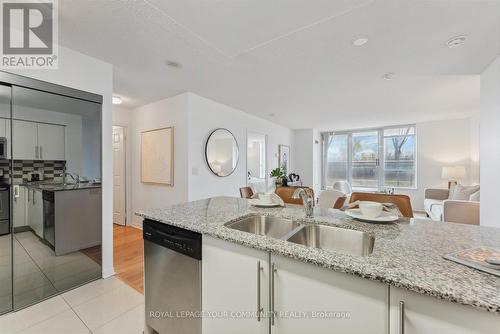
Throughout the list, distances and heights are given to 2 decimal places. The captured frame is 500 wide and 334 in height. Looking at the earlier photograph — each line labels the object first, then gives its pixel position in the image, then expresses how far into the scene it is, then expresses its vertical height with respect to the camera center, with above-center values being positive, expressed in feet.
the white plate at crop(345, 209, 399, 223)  4.17 -1.04
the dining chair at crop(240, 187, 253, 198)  12.22 -1.58
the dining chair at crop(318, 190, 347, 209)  12.14 -1.89
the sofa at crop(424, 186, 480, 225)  10.31 -2.30
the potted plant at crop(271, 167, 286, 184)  18.02 -0.86
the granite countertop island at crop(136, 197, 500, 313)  2.07 -1.15
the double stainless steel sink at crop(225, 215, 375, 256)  3.83 -1.37
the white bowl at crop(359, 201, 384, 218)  4.22 -0.88
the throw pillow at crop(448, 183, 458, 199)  14.80 -1.83
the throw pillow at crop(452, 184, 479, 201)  12.91 -1.66
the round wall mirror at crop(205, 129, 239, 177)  12.09 +0.75
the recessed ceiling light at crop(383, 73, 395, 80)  8.60 +3.62
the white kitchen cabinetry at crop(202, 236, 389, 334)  2.51 -1.80
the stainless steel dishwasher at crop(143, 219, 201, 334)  4.09 -2.34
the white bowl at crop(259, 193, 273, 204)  5.77 -0.90
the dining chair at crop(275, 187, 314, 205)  7.73 -1.08
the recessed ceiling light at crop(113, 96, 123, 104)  11.30 +3.44
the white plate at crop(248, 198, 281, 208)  5.72 -1.06
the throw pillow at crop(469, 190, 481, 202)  11.40 -1.70
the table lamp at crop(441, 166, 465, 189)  16.24 -0.63
